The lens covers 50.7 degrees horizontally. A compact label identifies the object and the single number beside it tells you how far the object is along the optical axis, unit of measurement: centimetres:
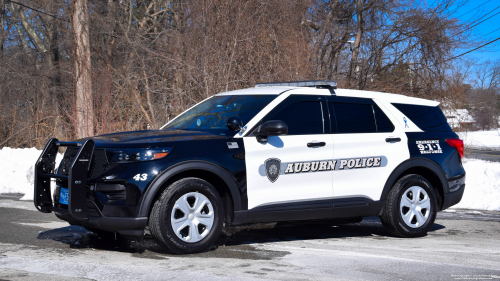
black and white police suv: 498
